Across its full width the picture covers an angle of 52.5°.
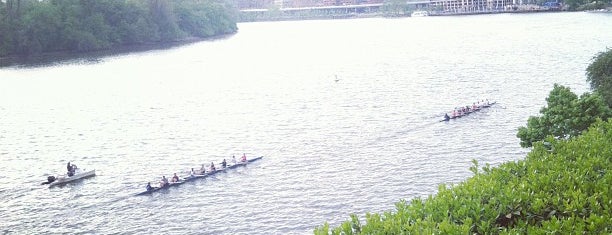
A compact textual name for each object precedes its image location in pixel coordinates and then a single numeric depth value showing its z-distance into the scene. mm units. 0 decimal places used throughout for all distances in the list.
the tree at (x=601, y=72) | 52281
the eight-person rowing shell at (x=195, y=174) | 49131
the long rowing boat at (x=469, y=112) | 67125
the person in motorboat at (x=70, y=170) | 53247
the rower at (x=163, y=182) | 49688
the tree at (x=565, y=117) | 35062
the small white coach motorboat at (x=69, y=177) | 52312
